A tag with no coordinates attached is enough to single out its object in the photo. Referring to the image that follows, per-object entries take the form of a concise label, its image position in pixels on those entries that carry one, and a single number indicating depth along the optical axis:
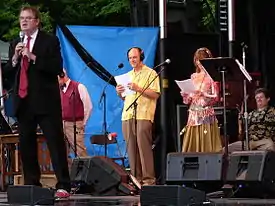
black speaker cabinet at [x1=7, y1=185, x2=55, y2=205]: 13.92
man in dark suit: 14.87
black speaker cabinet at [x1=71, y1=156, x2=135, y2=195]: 17.59
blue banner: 22.36
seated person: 19.69
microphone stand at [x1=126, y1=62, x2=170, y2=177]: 19.06
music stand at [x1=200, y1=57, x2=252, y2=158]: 17.05
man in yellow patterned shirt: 19.11
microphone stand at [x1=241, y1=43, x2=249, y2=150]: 18.21
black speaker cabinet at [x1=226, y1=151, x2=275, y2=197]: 15.78
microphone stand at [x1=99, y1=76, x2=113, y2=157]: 21.38
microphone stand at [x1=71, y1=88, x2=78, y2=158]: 20.60
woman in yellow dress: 18.92
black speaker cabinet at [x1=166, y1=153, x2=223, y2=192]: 16.02
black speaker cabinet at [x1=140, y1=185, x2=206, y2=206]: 13.01
